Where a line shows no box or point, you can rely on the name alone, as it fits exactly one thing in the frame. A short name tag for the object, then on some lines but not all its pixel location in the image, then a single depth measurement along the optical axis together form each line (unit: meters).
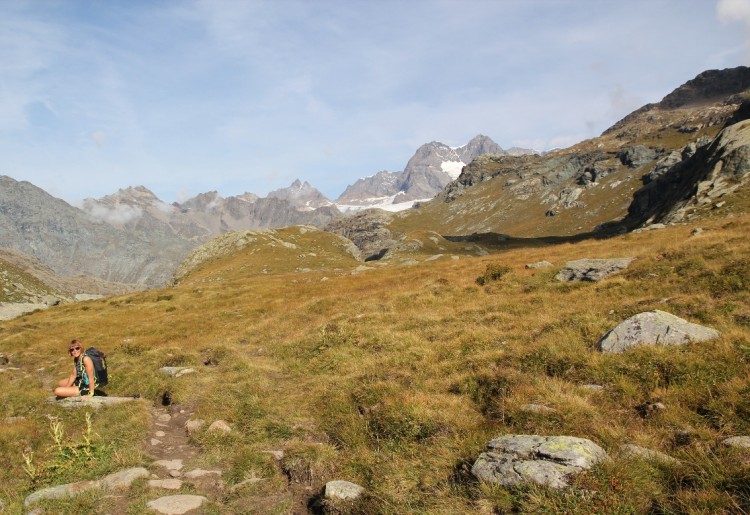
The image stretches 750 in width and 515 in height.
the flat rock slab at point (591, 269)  21.38
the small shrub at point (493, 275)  26.05
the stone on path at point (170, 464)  10.16
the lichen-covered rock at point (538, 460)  6.32
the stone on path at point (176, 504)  7.93
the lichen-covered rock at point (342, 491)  7.69
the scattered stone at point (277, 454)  9.84
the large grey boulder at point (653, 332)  10.87
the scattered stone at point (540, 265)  27.82
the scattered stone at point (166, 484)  8.91
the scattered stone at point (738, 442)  6.40
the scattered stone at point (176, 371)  17.81
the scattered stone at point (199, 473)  9.63
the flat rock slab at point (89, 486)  8.26
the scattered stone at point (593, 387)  9.55
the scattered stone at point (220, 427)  11.80
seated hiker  15.45
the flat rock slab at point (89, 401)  14.25
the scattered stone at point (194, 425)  12.37
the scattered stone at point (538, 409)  8.55
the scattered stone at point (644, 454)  6.54
